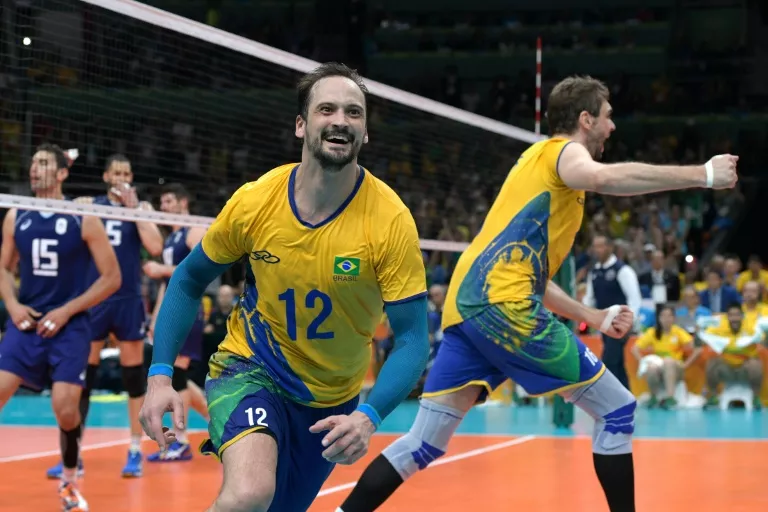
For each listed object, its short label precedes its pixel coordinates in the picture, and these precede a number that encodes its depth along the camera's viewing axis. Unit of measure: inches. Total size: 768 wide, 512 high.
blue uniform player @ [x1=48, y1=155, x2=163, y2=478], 703.1
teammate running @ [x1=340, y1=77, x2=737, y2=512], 435.2
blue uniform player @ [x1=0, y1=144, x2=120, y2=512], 554.6
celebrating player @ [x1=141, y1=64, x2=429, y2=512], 303.1
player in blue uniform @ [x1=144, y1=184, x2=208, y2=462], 706.2
